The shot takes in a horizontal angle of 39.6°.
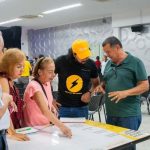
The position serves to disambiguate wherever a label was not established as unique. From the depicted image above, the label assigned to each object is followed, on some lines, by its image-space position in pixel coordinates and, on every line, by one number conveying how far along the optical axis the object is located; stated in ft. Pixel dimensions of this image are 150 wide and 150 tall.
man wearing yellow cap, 6.83
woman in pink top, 5.30
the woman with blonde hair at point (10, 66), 4.30
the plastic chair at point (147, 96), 15.26
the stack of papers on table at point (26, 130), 5.18
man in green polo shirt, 6.19
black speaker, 21.87
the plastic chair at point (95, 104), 11.02
